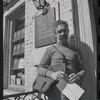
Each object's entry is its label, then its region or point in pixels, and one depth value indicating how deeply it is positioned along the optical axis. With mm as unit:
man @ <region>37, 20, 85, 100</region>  1464
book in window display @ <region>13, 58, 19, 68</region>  3787
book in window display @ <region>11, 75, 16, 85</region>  3742
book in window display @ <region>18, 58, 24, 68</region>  3527
